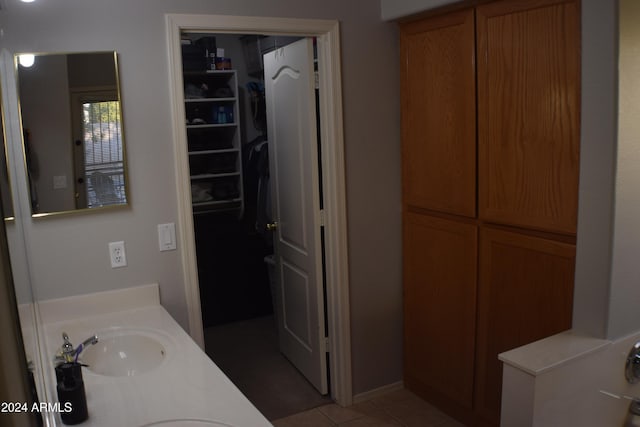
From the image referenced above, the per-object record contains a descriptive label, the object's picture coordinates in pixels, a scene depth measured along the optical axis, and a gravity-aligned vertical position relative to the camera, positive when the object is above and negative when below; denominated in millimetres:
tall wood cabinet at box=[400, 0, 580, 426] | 2281 -307
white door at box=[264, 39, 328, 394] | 3080 -426
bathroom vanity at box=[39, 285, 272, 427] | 1531 -760
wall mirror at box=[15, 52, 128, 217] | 2160 +29
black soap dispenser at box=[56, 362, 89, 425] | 1401 -644
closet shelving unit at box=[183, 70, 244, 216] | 4629 -60
